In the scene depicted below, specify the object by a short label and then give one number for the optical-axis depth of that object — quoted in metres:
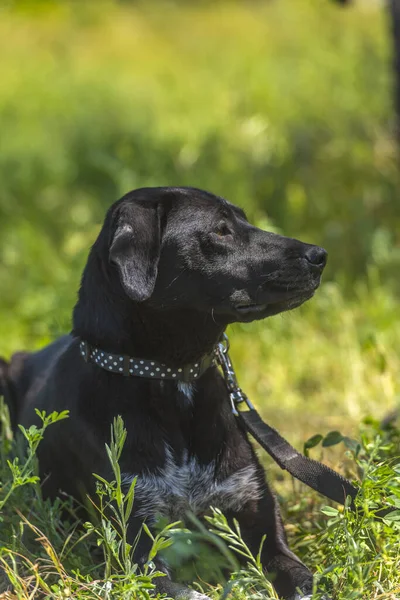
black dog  5.61
